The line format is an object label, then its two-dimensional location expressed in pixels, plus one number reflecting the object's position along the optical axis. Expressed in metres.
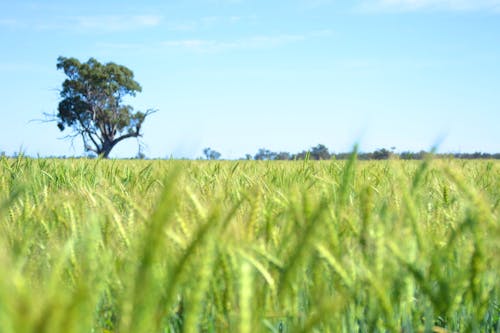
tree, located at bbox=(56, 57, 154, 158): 41.06
